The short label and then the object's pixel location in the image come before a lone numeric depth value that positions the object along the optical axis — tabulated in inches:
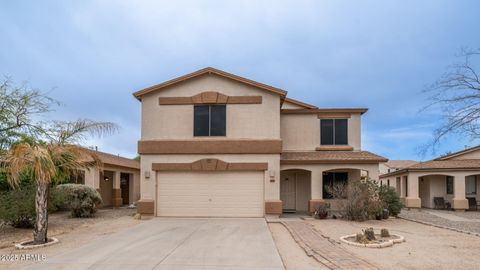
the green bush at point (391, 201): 731.4
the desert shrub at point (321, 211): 695.1
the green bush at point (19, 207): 549.6
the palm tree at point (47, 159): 443.5
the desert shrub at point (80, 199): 733.9
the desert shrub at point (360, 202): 663.1
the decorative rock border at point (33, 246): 435.5
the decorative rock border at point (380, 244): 415.2
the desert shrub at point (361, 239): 431.8
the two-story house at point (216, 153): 717.3
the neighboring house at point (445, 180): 936.9
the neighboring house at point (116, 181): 920.3
